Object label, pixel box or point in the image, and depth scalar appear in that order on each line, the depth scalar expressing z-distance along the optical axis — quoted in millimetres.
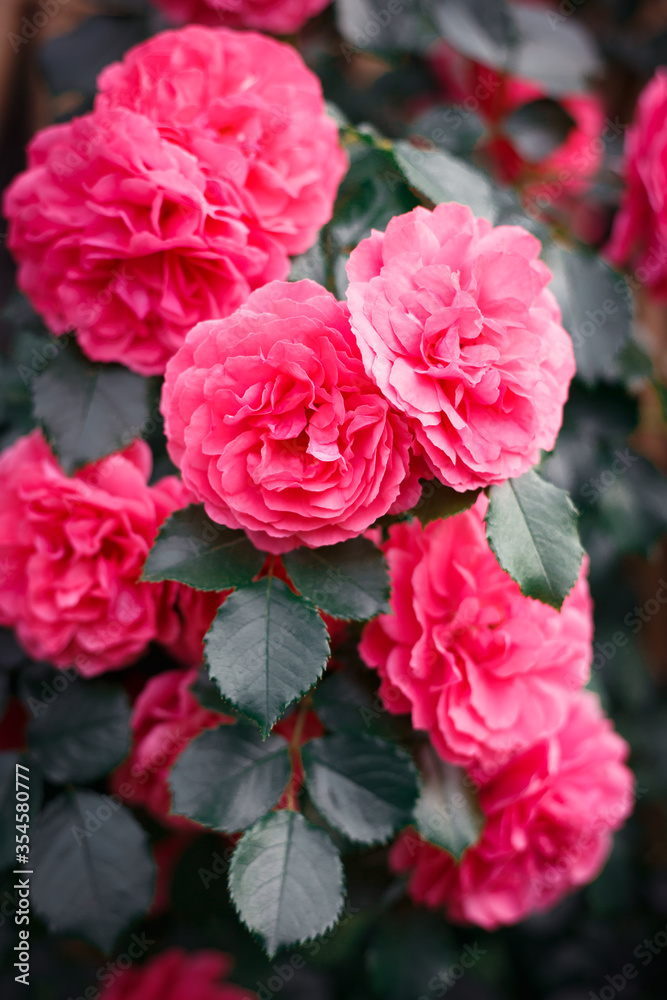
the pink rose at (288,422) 535
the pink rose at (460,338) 523
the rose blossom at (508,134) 1100
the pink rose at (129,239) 620
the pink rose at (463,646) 631
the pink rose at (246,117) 646
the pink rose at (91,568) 683
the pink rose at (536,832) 723
